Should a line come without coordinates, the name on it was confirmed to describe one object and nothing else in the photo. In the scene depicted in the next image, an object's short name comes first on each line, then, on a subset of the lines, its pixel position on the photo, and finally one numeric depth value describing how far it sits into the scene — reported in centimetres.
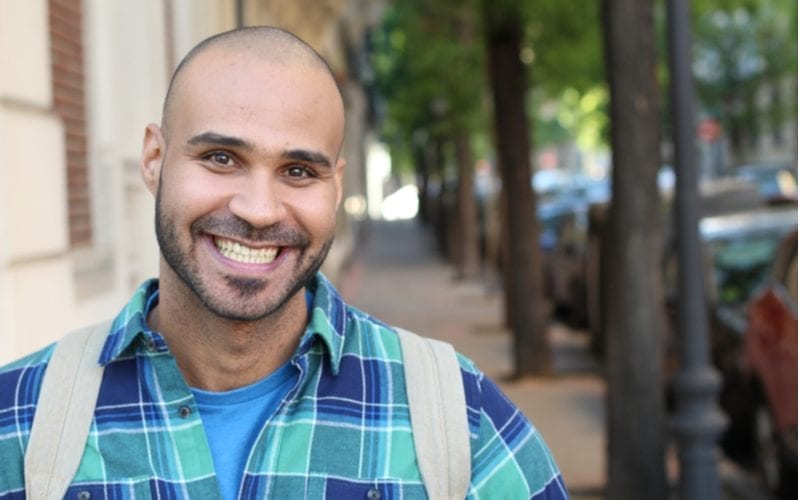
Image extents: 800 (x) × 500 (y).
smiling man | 198
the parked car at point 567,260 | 1883
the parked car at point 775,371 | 774
